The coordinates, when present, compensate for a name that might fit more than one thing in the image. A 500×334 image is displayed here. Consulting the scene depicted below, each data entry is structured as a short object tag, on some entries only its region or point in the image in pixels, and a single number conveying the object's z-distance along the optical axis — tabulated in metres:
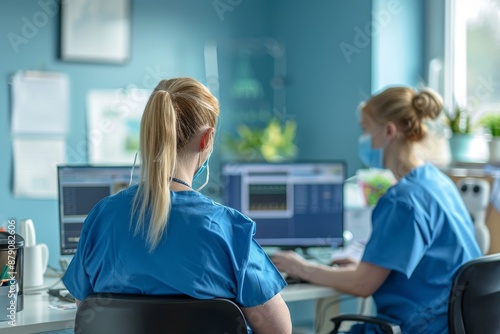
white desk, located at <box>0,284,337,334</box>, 1.87
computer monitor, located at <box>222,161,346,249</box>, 2.71
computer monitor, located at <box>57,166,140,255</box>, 2.37
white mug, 2.24
